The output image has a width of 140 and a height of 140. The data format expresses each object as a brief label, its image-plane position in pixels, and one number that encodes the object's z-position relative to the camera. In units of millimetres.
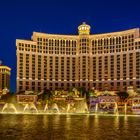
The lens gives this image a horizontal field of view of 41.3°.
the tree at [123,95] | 77256
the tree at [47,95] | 80929
